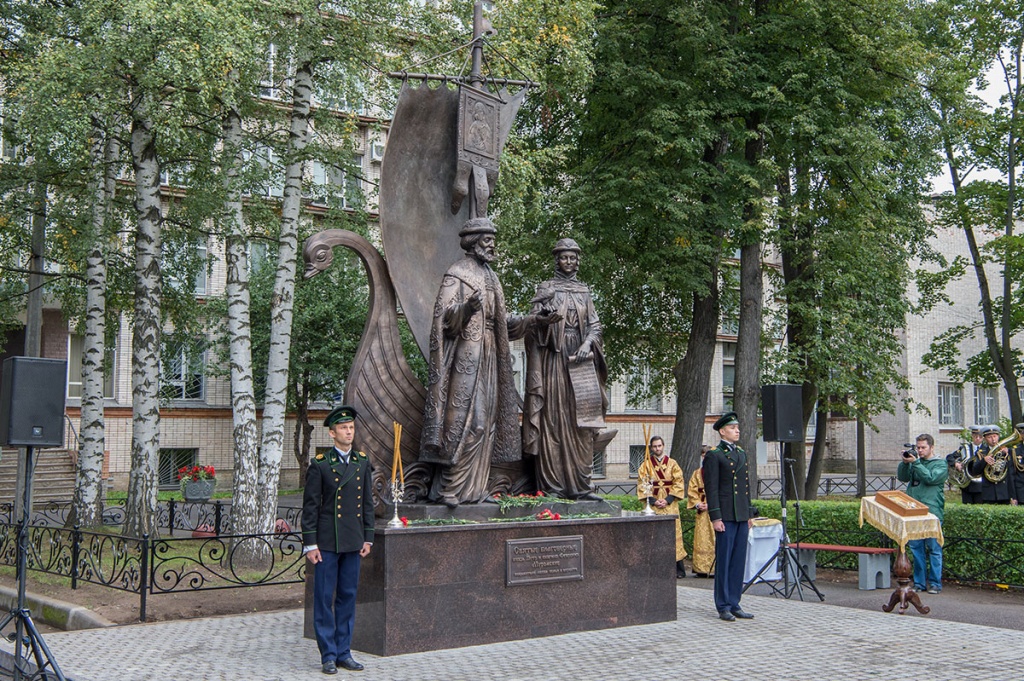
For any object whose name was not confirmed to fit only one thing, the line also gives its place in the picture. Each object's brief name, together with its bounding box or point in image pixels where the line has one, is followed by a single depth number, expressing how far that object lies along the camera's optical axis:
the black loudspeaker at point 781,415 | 12.29
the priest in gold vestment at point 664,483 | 14.26
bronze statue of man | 9.38
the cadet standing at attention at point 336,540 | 7.98
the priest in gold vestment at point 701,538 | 14.23
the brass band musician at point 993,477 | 14.49
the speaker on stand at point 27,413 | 7.64
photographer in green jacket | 12.68
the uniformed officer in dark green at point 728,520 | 10.36
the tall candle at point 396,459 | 8.77
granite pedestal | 8.43
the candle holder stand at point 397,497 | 8.61
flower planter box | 24.78
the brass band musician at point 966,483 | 14.81
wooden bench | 12.92
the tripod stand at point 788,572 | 12.11
